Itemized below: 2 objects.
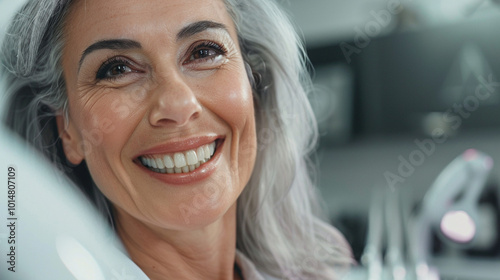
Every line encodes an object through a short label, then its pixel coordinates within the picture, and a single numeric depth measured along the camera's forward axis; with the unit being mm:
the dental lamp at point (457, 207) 757
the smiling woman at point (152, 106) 396
